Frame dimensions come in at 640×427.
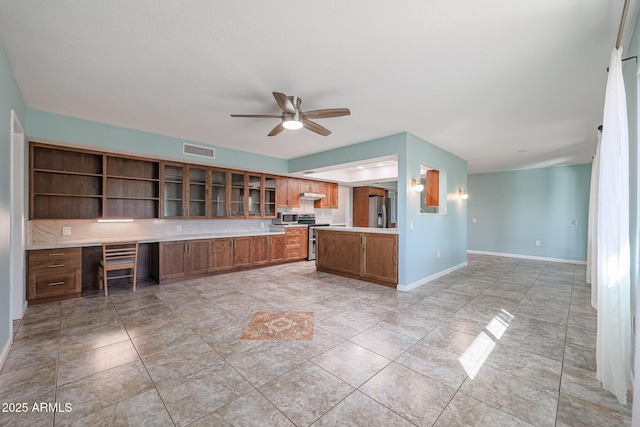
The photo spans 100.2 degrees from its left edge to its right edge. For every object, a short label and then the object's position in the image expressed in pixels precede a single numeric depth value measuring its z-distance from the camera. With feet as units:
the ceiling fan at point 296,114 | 8.78
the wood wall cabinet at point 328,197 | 25.41
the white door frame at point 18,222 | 9.82
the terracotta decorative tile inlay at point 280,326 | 8.70
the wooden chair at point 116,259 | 12.83
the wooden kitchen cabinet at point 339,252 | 16.21
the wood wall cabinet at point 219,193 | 18.21
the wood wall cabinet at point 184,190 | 16.46
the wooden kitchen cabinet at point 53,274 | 11.34
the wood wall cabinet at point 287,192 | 21.81
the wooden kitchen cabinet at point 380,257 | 14.30
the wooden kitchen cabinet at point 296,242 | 21.43
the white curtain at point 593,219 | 12.34
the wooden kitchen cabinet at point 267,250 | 19.26
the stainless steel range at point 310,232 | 22.93
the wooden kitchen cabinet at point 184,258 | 15.16
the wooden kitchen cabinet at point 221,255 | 17.07
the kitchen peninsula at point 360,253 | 14.48
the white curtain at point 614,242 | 5.40
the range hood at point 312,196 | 23.38
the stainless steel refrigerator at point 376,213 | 27.68
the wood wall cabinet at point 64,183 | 12.73
